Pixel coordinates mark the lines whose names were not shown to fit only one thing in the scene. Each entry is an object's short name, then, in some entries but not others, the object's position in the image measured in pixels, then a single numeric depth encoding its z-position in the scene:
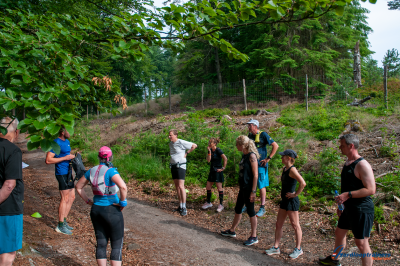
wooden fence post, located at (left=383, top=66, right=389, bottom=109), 10.89
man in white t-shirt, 5.98
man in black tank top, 3.19
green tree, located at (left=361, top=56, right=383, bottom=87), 13.87
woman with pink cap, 3.08
